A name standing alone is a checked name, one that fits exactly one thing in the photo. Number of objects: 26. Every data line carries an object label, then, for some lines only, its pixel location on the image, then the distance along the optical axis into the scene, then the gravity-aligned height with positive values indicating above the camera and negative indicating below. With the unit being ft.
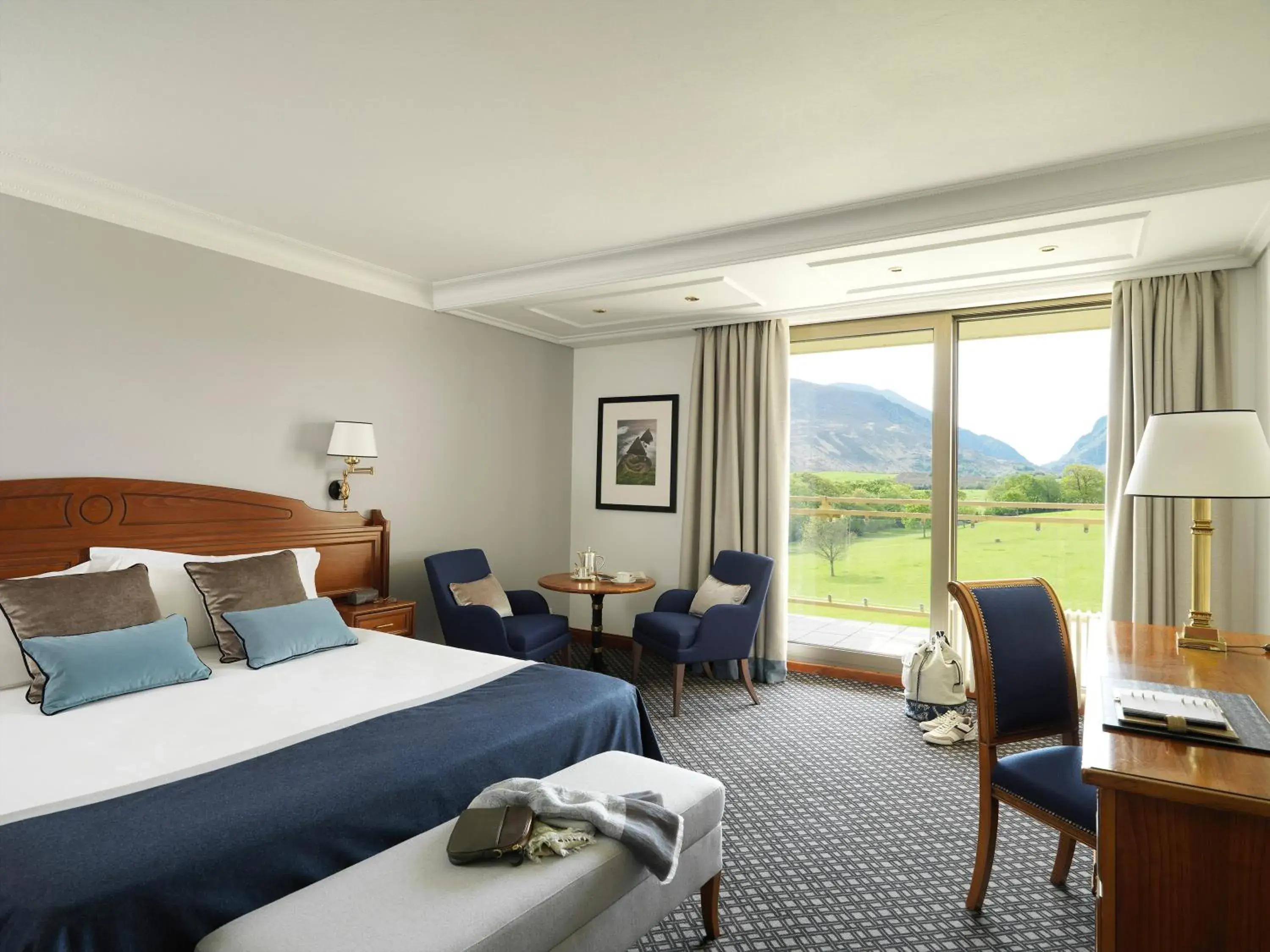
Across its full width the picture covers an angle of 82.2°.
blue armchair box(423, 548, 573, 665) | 13.69 -2.62
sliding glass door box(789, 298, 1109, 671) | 14.66 +0.79
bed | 4.91 -2.52
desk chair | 7.40 -2.08
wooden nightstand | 13.08 -2.33
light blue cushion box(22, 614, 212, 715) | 7.95 -2.07
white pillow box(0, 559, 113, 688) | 8.57 -2.16
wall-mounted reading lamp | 13.23 +0.86
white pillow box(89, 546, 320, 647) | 10.33 -1.46
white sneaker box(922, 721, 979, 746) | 12.79 -4.10
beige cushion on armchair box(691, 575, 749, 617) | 15.38 -2.10
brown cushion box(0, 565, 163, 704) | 8.50 -1.50
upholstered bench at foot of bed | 4.74 -2.90
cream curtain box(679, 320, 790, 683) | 16.51 +0.93
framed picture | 18.56 +1.09
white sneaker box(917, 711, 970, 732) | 13.32 -4.04
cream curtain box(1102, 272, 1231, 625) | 12.41 +1.96
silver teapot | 16.74 -1.70
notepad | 5.38 -1.55
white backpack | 13.66 -3.35
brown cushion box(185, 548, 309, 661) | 10.14 -1.50
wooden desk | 4.42 -2.12
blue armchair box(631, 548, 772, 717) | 14.26 -2.67
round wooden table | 15.16 -1.99
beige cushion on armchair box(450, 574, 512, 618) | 14.52 -2.08
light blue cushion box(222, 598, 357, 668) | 9.87 -2.04
